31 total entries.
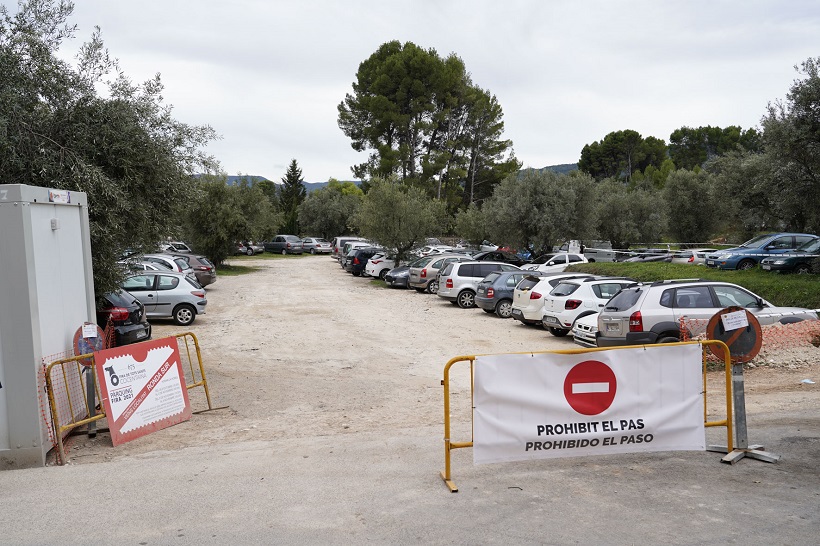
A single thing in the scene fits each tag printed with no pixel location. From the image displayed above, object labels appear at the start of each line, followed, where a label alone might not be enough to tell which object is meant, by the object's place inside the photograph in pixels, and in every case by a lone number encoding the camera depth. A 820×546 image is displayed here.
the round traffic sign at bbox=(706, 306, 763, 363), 6.84
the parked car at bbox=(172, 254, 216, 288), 28.82
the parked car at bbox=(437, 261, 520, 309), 23.77
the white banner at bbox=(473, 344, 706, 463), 6.03
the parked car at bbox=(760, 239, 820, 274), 22.86
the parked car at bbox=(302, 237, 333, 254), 63.38
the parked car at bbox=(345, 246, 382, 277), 37.75
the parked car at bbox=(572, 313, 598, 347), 13.38
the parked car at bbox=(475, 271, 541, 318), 20.52
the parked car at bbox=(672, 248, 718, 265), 31.50
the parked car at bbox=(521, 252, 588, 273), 29.91
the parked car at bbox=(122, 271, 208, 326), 18.56
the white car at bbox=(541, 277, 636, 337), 15.60
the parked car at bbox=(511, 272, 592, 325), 17.23
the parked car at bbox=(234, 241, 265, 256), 58.17
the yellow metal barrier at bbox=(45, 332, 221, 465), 7.16
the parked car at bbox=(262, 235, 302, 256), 60.91
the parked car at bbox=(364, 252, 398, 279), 35.34
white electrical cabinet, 6.92
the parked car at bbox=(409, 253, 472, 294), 28.70
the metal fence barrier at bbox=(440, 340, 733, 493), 5.90
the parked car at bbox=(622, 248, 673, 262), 33.22
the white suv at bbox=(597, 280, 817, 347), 11.47
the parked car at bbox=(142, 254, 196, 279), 24.46
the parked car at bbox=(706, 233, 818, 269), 26.37
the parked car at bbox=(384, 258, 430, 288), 31.14
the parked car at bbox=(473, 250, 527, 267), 34.00
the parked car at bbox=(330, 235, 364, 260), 49.34
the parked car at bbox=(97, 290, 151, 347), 13.48
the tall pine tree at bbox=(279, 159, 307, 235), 86.19
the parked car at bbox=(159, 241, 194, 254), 39.88
